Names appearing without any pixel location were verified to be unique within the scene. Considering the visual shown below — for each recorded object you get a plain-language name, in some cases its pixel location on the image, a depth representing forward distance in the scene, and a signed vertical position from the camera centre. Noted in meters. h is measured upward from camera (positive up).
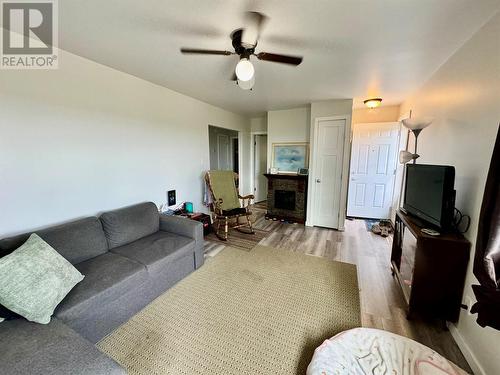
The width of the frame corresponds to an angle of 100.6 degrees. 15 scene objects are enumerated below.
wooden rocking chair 3.51 -0.56
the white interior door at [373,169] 4.02 +0.15
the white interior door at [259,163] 5.54 +0.21
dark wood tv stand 1.56 -0.73
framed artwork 4.35 +0.34
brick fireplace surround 4.14 -0.52
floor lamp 2.27 +0.60
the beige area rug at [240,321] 1.41 -1.27
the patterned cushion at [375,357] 1.25 -1.15
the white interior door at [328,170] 3.70 +0.07
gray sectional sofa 1.01 -0.94
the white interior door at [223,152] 5.77 +0.50
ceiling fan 1.50 +0.91
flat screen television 1.57 -0.13
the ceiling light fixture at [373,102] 3.41 +1.23
